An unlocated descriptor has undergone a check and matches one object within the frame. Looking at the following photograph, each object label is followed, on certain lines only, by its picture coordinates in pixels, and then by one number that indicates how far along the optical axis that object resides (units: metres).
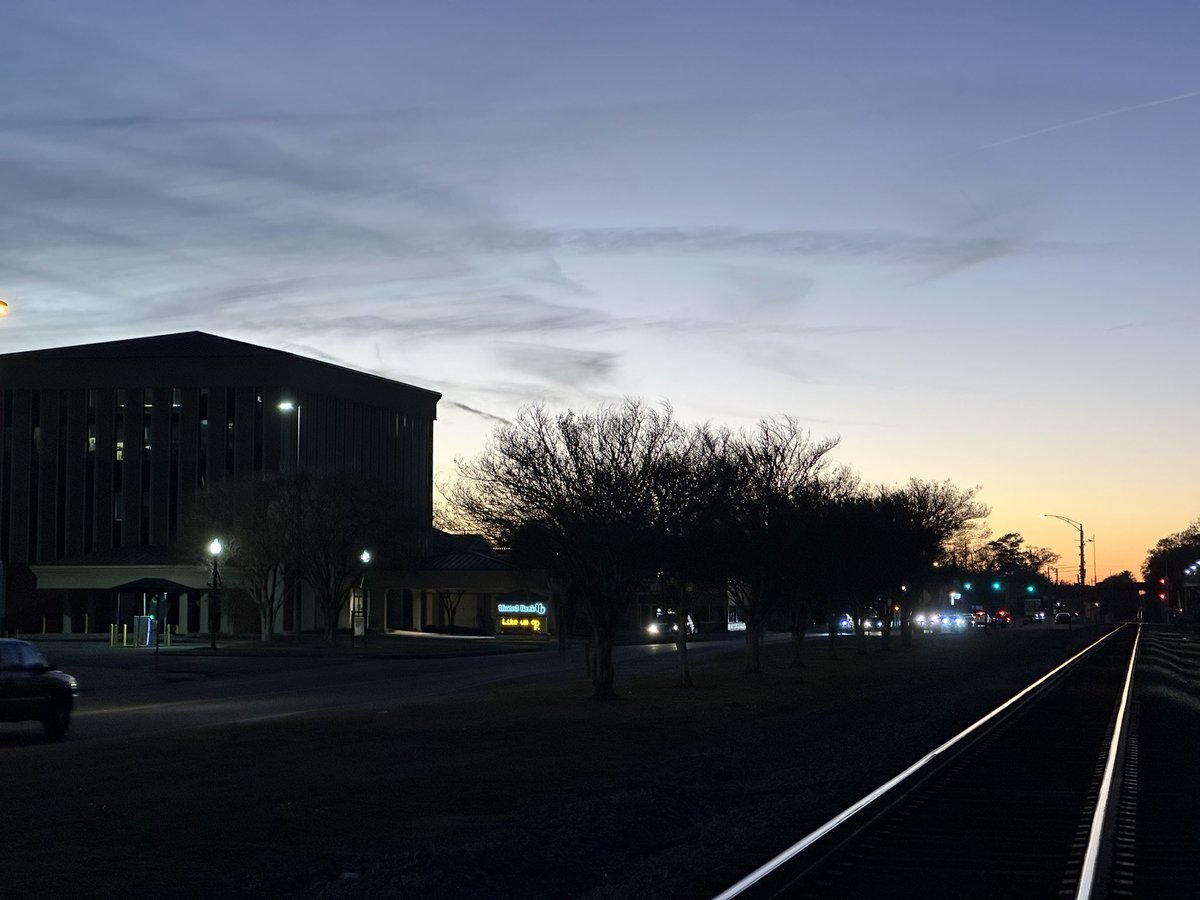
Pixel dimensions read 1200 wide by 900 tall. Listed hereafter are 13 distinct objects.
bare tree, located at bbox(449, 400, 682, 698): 31.83
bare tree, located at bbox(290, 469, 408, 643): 71.06
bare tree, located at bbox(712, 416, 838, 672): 39.66
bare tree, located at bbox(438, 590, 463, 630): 99.06
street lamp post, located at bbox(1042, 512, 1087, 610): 115.94
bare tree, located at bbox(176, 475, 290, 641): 71.88
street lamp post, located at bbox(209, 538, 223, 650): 55.81
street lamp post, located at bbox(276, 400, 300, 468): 88.95
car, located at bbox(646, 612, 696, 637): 97.50
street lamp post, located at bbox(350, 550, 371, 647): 87.47
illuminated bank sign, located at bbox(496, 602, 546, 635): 84.88
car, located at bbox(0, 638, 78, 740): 22.23
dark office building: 92.50
